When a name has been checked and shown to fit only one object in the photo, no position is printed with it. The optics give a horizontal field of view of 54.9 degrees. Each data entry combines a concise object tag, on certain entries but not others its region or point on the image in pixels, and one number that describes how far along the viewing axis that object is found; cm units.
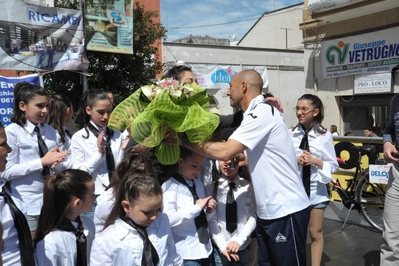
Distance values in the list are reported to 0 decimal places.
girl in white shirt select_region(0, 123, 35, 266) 199
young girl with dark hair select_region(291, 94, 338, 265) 357
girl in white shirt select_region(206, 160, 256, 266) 282
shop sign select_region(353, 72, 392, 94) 1027
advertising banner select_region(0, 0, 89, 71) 617
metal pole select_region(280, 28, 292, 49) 2393
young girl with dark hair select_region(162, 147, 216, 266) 239
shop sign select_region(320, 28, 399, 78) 1009
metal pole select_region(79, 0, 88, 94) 725
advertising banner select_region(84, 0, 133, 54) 757
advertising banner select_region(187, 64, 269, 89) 1677
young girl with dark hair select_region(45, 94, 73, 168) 361
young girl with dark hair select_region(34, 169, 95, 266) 205
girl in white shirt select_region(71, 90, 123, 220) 336
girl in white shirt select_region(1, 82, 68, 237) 293
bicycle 526
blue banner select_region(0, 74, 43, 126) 613
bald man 253
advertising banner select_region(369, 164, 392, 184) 485
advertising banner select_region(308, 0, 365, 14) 975
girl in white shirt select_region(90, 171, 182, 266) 198
